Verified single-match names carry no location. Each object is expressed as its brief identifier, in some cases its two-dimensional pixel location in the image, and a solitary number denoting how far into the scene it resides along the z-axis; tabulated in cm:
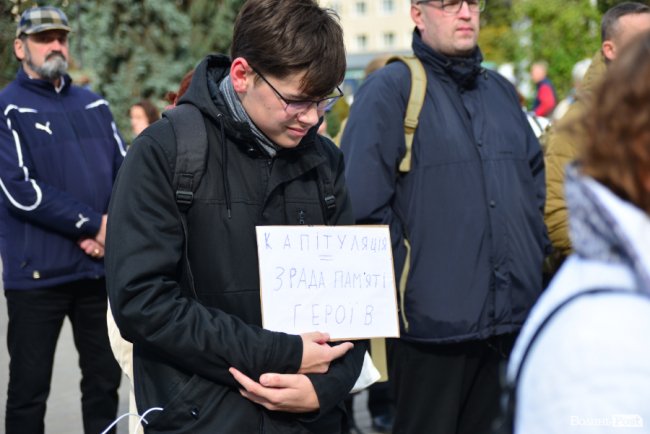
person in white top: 134
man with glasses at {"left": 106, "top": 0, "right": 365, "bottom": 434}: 245
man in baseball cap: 465
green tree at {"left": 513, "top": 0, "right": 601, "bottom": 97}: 2241
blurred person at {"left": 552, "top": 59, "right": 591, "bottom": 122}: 918
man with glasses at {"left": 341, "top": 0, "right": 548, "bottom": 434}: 390
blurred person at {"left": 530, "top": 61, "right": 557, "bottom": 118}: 1487
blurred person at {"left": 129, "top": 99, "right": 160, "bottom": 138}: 798
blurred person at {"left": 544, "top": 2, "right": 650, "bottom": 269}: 460
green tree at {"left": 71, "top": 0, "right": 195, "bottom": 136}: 1989
